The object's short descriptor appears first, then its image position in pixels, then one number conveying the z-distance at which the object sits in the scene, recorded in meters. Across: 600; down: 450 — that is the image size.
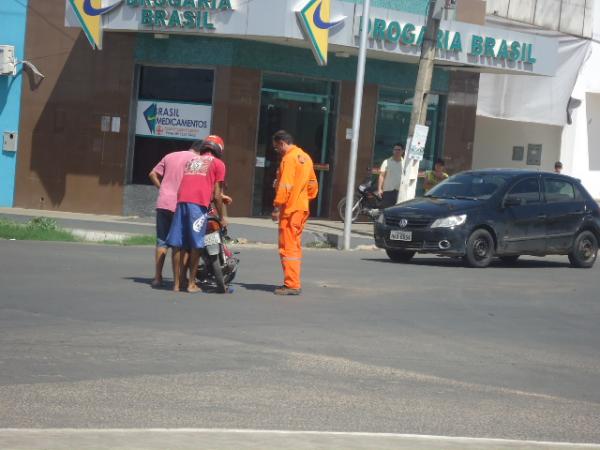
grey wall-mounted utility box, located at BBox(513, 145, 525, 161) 37.50
